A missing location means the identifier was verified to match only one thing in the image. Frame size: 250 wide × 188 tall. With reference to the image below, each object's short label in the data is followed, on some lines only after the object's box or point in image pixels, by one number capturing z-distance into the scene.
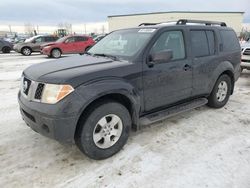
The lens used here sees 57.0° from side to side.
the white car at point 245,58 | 8.28
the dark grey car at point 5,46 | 20.93
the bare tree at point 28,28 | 80.12
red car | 16.09
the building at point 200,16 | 48.81
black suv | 2.76
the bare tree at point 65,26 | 79.43
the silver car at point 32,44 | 18.39
